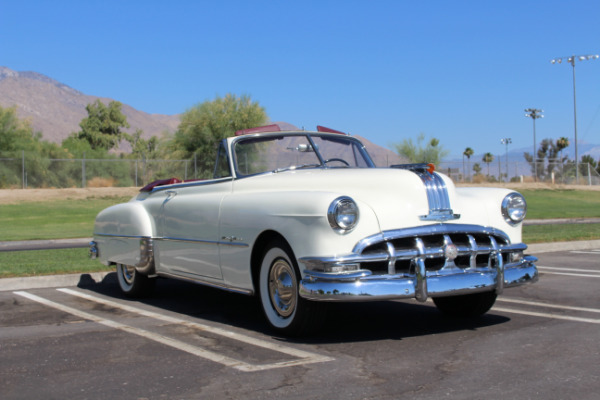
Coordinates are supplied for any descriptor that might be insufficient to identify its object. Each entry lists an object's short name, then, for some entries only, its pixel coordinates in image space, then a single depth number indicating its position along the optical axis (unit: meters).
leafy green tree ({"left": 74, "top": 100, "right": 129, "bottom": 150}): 87.00
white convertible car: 5.05
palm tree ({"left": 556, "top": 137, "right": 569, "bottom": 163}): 89.38
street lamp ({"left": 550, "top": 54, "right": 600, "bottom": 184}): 51.94
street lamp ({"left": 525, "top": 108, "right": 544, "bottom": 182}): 71.50
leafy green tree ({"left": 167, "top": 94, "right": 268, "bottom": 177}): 46.16
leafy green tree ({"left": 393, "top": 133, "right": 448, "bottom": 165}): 53.23
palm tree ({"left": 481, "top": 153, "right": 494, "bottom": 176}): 96.81
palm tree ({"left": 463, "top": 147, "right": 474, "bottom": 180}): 92.19
